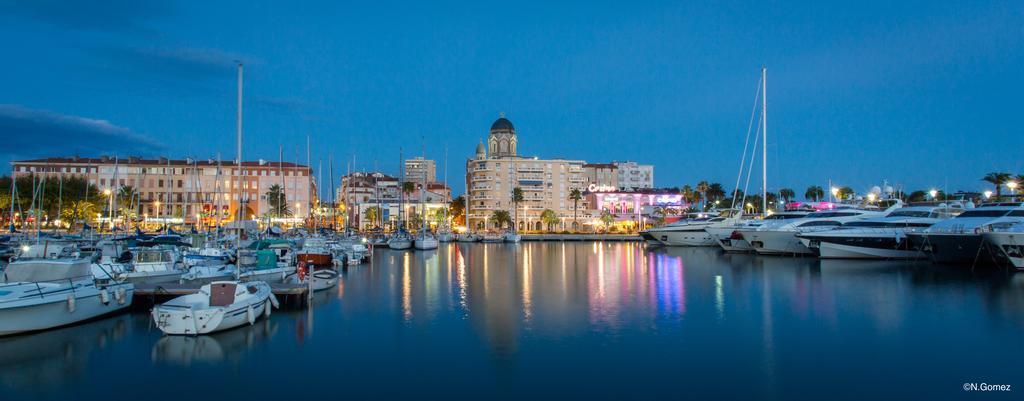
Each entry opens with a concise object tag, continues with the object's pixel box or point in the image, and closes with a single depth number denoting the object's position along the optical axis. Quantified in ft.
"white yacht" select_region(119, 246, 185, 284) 97.81
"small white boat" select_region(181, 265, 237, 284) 97.71
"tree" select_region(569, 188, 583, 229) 438.20
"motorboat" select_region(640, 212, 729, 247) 264.93
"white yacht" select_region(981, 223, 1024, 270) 128.36
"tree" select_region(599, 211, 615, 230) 434.75
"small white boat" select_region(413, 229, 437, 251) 249.14
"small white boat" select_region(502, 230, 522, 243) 324.80
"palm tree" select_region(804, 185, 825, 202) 501.56
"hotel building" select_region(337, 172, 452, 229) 473.26
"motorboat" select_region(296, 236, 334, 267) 131.44
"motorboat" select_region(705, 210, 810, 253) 211.14
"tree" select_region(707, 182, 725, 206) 469.16
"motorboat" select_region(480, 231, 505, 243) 331.98
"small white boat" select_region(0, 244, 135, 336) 67.41
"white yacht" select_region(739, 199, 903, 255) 185.57
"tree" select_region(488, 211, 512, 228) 422.41
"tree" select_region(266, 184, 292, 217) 358.02
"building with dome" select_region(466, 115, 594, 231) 459.32
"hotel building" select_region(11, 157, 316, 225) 368.68
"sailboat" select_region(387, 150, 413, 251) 254.27
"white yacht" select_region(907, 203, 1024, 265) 138.31
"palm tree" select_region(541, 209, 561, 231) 434.30
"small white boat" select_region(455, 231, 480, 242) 336.06
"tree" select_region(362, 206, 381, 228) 457.06
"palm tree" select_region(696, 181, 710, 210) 466.70
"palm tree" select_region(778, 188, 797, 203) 544.21
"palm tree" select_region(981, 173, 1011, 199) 226.42
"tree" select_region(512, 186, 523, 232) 414.41
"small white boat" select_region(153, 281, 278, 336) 68.08
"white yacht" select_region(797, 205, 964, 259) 165.89
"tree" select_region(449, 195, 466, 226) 487.61
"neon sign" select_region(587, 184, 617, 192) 476.95
